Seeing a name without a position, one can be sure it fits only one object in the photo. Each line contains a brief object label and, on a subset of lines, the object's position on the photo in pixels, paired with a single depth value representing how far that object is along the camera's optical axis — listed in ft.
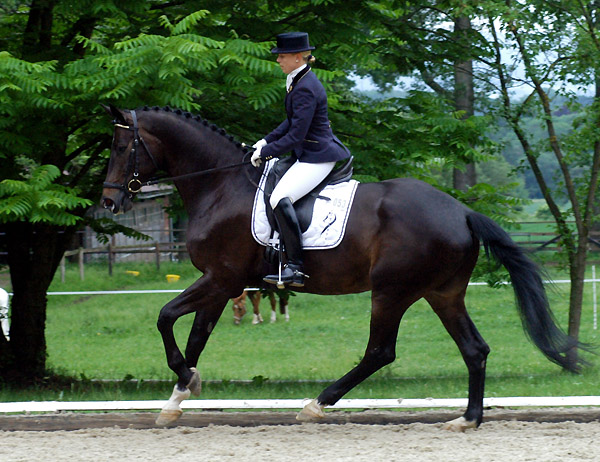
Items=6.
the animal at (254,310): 111.45
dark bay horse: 39.22
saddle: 39.52
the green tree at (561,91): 60.75
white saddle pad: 39.22
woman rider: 38.73
